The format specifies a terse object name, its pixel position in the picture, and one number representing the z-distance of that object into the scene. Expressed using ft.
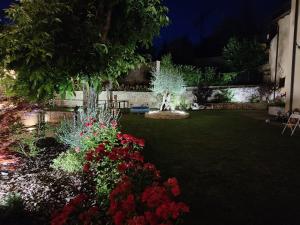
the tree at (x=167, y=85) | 34.56
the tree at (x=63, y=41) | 7.92
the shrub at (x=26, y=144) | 13.32
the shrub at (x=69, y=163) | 11.81
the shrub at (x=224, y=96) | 48.22
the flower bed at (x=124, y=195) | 5.49
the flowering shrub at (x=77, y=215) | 5.68
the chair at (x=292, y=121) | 21.50
